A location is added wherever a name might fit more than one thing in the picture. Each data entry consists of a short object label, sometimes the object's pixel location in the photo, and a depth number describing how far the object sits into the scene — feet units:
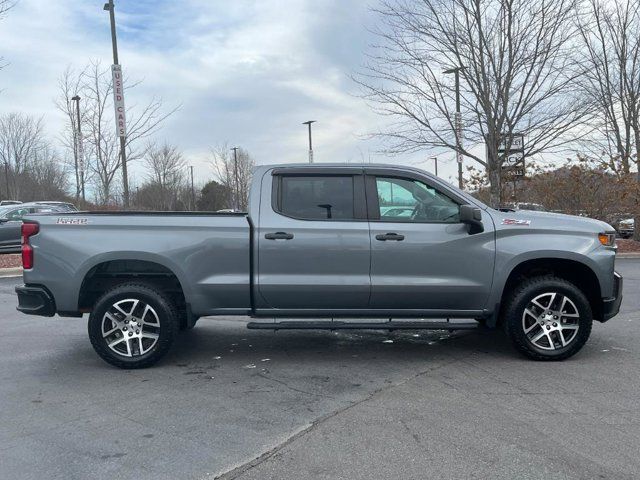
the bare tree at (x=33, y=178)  144.35
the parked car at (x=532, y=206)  50.87
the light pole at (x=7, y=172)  134.02
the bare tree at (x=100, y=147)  63.36
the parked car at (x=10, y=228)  52.60
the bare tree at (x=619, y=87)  53.62
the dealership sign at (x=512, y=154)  46.47
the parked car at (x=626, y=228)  67.82
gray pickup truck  16.58
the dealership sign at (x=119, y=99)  49.11
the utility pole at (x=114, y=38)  51.08
